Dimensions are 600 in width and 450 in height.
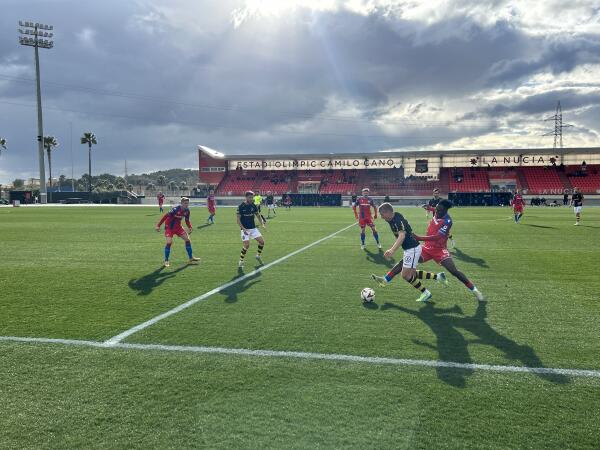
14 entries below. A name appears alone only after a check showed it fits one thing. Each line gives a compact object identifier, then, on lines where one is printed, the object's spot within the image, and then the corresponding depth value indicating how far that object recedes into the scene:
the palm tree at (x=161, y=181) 140.38
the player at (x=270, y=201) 36.66
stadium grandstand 68.25
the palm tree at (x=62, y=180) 152.73
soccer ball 7.40
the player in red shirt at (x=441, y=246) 7.65
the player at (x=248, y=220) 11.75
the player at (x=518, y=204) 24.30
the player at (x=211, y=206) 26.48
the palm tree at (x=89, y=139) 94.50
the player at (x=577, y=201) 23.77
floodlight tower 63.34
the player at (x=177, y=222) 11.91
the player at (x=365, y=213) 15.07
